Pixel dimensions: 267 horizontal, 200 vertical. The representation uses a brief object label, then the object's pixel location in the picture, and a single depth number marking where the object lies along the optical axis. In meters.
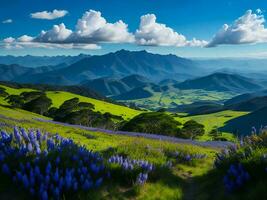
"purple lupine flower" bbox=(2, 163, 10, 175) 7.46
